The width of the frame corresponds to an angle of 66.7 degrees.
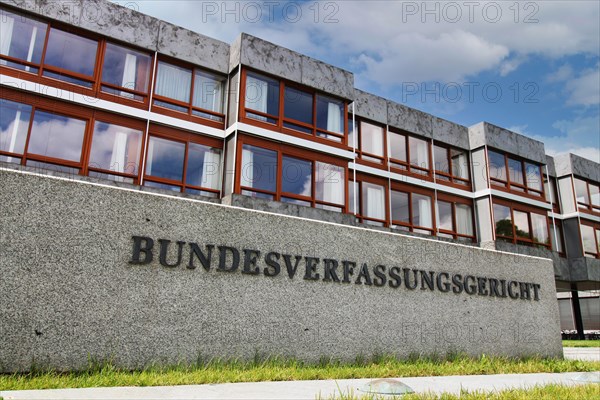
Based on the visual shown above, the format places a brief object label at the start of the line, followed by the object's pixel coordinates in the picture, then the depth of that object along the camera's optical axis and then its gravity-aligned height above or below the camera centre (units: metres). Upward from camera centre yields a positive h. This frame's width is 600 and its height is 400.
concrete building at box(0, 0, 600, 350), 13.06 +6.42
